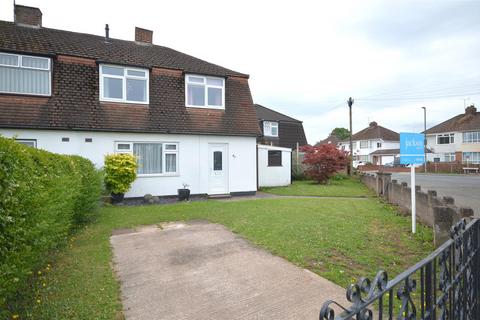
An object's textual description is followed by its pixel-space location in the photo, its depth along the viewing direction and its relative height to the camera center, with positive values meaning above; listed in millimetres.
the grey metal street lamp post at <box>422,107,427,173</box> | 44844 +6561
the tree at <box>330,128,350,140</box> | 99906 +9984
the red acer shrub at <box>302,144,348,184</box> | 20906 +48
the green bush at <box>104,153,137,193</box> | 11945 -344
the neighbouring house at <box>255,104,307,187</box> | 19516 +1758
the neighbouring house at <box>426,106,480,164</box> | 42969 +3316
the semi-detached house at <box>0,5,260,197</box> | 11875 +2511
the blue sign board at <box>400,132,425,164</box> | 7547 +304
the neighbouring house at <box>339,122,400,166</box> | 58781 +3341
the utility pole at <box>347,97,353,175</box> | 27516 +5354
